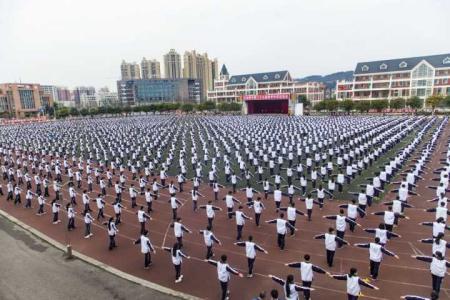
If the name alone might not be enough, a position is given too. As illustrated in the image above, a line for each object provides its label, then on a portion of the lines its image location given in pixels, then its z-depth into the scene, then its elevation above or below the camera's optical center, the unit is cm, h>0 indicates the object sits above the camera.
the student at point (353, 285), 600 -360
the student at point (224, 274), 674 -375
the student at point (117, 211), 1136 -401
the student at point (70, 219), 1107 -424
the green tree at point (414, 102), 5550 -232
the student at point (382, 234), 791 -352
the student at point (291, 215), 967 -368
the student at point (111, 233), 958 -401
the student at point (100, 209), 1190 -415
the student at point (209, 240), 847 -383
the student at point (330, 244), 777 -370
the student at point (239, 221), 955 -379
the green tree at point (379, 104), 5856 -259
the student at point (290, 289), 586 -358
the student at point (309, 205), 1098 -384
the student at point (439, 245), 713 -346
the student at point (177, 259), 761 -385
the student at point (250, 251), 754 -368
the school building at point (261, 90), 6444 +78
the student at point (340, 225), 874 -363
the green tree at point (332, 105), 6188 -269
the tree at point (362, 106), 5897 -288
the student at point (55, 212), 1197 -420
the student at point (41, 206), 1305 -436
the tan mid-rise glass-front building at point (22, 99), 9738 -11
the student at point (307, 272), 650 -364
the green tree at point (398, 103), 5745 -246
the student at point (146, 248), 822 -391
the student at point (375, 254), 722 -368
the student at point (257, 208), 1054 -378
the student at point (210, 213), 1022 -375
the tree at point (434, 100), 5328 -195
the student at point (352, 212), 975 -366
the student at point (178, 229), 905 -374
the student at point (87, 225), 1059 -421
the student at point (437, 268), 643 -359
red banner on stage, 5900 -82
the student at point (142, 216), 1011 -376
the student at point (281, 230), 880 -380
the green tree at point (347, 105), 5953 -266
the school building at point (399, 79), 6338 +207
